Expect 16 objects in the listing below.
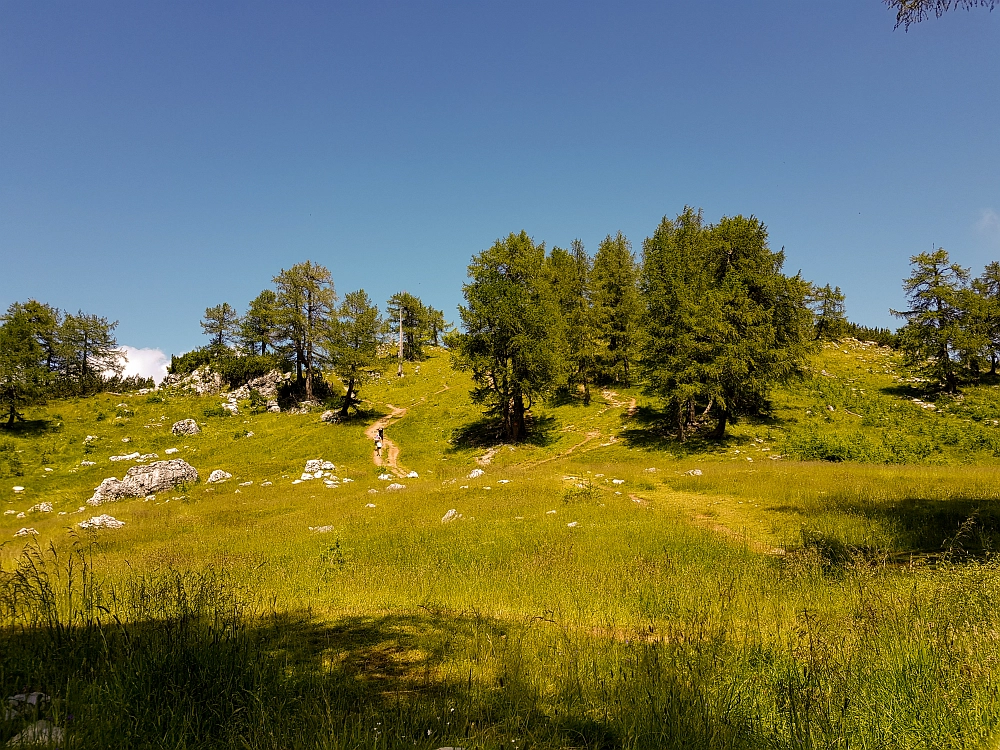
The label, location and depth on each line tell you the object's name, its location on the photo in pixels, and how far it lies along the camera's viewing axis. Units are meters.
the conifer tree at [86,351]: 58.72
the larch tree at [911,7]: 9.56
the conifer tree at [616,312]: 44.19
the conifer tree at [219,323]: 66.19
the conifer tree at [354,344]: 44.38
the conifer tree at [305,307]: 49.97
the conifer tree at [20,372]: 38.34
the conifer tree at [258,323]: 53.72
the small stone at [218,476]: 28.94
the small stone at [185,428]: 42.97
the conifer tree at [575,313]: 42.59
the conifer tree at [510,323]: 33.78
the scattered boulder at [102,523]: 18.02
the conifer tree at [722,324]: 30.81
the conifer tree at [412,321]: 72.00
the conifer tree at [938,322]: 35.47
